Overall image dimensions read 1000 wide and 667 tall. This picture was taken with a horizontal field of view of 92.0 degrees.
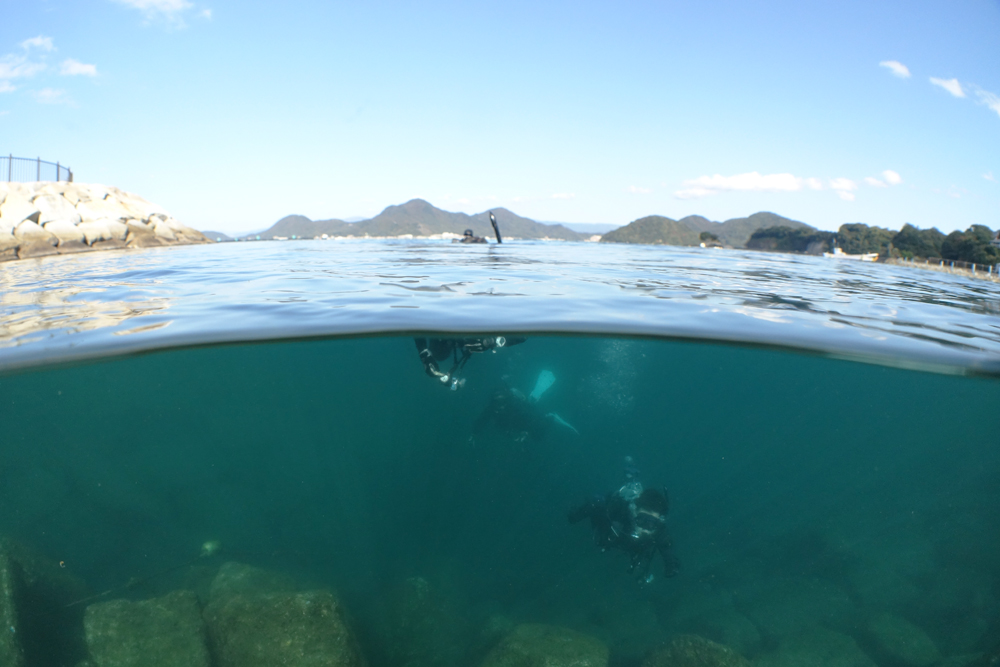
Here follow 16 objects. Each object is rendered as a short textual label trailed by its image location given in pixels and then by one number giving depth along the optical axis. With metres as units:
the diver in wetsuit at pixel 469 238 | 23.14
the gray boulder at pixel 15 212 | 19.33
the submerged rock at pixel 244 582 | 6.64
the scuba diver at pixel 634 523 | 8.23
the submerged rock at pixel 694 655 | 6.24
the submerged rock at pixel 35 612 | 6.09
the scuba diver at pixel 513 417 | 10.12
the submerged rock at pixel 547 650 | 6.14
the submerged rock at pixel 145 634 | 5.87
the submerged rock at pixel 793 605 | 8.10
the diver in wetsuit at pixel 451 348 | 8.61
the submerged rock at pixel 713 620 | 7.81
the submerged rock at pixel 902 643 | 7.34
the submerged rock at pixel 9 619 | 5.91
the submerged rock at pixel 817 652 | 7.01
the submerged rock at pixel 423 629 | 6.83
